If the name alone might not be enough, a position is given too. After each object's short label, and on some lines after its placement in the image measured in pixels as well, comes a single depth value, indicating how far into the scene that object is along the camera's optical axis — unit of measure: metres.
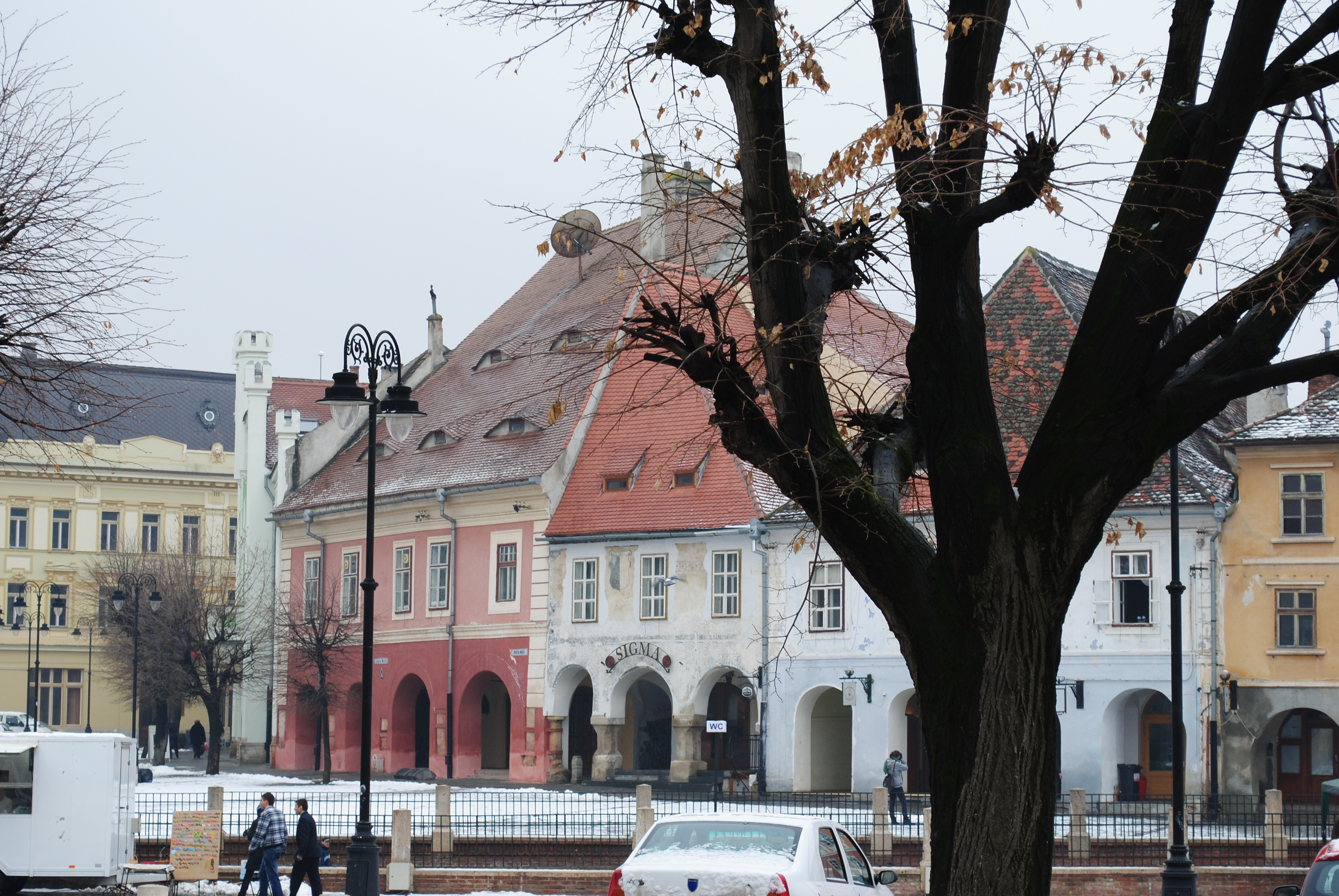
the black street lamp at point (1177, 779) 21.05
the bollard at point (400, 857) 24.72
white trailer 22.81
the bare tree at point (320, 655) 50.03
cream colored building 75.00
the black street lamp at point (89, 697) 66.62
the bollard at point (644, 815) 25.27
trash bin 38.00
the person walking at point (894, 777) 33.25
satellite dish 49.31
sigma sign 44.09
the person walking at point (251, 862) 21.83
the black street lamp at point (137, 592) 52.16
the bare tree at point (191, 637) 51.31
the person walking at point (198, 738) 67.06
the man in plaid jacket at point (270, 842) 21.45
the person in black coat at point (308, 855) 21.56
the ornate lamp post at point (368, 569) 20.64
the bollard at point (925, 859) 24.56
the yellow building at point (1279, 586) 38.03
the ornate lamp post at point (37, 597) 71.44
